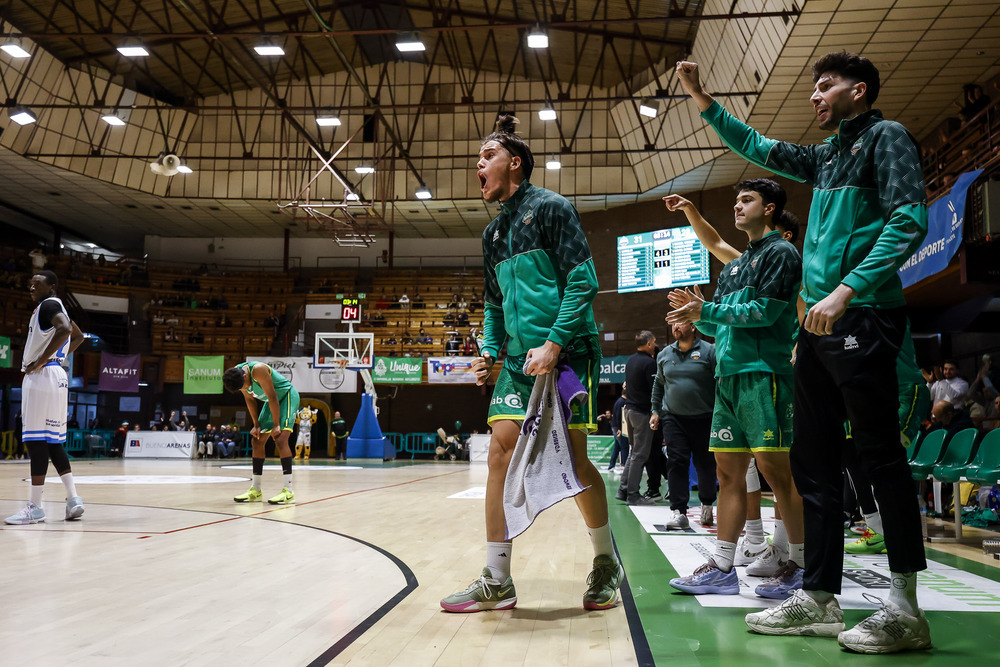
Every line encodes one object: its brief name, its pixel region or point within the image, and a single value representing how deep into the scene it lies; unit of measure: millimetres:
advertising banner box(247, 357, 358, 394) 23500
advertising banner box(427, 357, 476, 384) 23766
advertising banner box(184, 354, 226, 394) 24703
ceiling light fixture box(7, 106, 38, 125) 17906
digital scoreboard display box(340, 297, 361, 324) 21047
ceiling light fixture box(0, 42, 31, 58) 15211
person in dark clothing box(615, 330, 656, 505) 8031
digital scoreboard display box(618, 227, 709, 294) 22172
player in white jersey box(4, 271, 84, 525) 5746
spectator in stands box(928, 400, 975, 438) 7421
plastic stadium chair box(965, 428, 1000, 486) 4902
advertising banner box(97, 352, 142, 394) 24469
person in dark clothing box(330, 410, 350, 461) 23031
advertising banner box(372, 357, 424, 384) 23953
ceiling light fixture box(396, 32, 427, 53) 15109
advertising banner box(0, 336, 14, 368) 21234
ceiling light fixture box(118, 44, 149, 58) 15425
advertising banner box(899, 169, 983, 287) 10328
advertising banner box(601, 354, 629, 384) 23105
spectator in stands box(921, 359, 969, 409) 9836
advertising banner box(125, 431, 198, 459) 22344
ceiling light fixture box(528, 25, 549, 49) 14727
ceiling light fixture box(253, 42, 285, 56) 15617
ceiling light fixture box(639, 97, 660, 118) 18438
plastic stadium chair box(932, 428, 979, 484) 5383
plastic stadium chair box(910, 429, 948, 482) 5951
